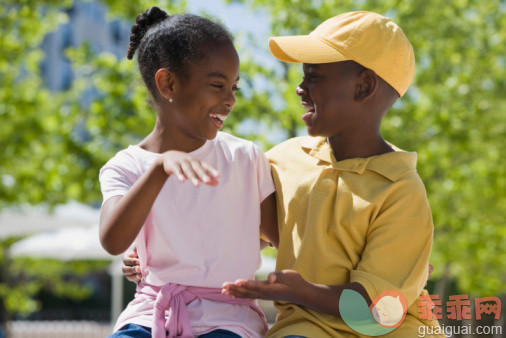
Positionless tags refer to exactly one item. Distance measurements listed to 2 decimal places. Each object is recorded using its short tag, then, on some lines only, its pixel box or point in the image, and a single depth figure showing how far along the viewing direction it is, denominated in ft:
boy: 6.82
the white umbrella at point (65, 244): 32.96
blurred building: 115.75
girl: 6.84
